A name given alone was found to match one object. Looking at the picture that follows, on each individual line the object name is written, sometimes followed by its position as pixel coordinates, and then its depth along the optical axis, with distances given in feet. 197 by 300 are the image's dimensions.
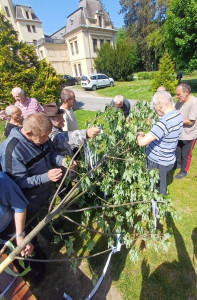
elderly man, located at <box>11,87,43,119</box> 12.34
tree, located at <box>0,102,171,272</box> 6.36
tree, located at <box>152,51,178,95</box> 35.76
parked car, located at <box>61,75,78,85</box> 73.41
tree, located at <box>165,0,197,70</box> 29.48
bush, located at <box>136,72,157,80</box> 69.36
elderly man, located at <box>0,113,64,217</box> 5.56
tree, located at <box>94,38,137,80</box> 68.13
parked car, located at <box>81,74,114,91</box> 57.75
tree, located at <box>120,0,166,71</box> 85.68
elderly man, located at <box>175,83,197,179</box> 10.02
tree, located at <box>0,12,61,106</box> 25.62
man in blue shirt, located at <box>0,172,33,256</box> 4.73
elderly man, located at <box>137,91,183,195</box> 6.78
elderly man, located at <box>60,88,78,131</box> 8.91
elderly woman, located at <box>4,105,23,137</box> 9.73
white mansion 82.07
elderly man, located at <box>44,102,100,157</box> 6.23
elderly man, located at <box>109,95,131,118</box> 10.57
